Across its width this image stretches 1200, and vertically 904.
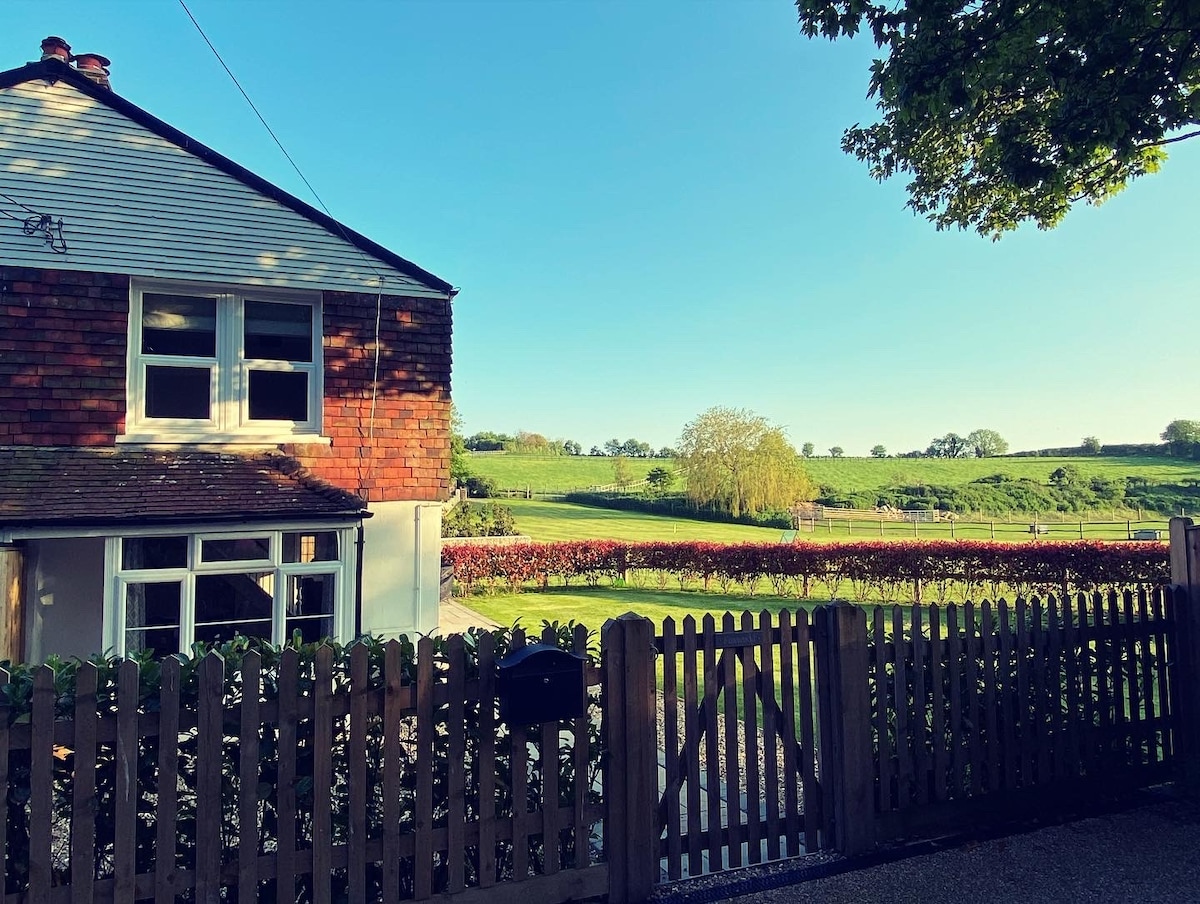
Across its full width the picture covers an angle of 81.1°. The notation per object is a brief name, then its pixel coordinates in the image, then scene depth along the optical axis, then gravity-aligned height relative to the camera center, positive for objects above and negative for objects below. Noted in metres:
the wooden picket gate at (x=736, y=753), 3.99 -1.59
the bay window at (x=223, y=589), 7.72 -1.26
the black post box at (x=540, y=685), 3.59 -1.05
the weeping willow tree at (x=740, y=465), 52.34 +1.18
